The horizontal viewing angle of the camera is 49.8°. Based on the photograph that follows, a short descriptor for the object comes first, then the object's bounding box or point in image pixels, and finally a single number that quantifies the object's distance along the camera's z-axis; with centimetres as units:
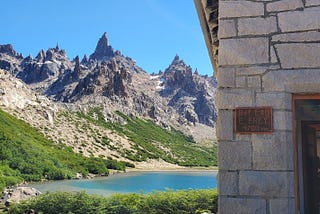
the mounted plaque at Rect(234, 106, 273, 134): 386
